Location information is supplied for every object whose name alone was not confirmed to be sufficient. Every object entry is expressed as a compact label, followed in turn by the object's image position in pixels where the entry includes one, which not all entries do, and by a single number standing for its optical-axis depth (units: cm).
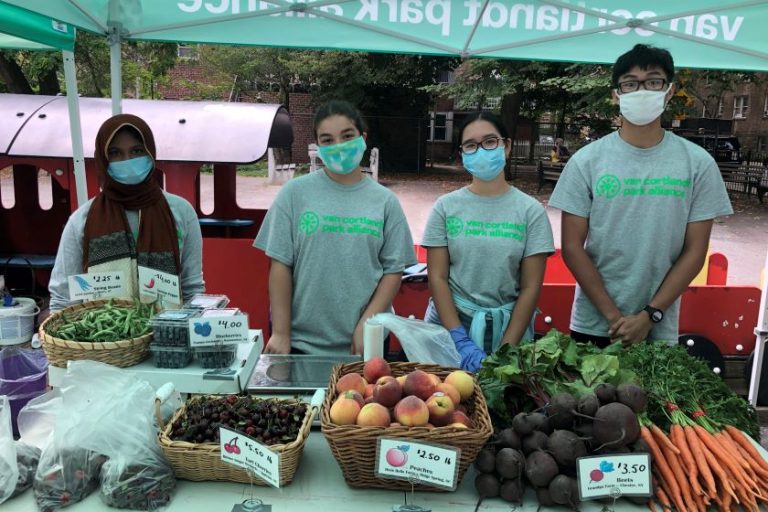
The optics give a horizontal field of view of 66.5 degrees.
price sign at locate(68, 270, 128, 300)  236
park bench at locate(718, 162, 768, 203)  1736
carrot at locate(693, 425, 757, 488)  175
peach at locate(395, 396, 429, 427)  162
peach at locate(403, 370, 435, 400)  176
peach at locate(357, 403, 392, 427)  163
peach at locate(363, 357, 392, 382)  192
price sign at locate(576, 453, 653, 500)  159
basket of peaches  160
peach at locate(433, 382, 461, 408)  179
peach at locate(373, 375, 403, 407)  172
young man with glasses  272
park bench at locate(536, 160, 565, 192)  1872
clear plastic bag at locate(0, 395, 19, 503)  162
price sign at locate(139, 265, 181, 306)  240
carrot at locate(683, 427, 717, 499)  172
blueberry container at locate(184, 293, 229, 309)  217
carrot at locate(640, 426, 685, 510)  170
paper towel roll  213
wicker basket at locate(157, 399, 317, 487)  165
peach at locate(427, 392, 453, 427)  168
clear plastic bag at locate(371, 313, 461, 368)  224
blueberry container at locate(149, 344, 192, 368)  203
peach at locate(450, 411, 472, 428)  169
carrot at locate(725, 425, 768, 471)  184
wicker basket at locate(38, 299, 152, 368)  195
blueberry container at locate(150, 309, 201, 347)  202
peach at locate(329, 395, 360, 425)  166
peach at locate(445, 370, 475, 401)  189
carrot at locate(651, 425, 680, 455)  178
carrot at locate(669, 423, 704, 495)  172
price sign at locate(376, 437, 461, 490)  158
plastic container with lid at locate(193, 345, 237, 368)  204
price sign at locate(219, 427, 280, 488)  159
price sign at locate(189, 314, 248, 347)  199
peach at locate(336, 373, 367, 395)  181
